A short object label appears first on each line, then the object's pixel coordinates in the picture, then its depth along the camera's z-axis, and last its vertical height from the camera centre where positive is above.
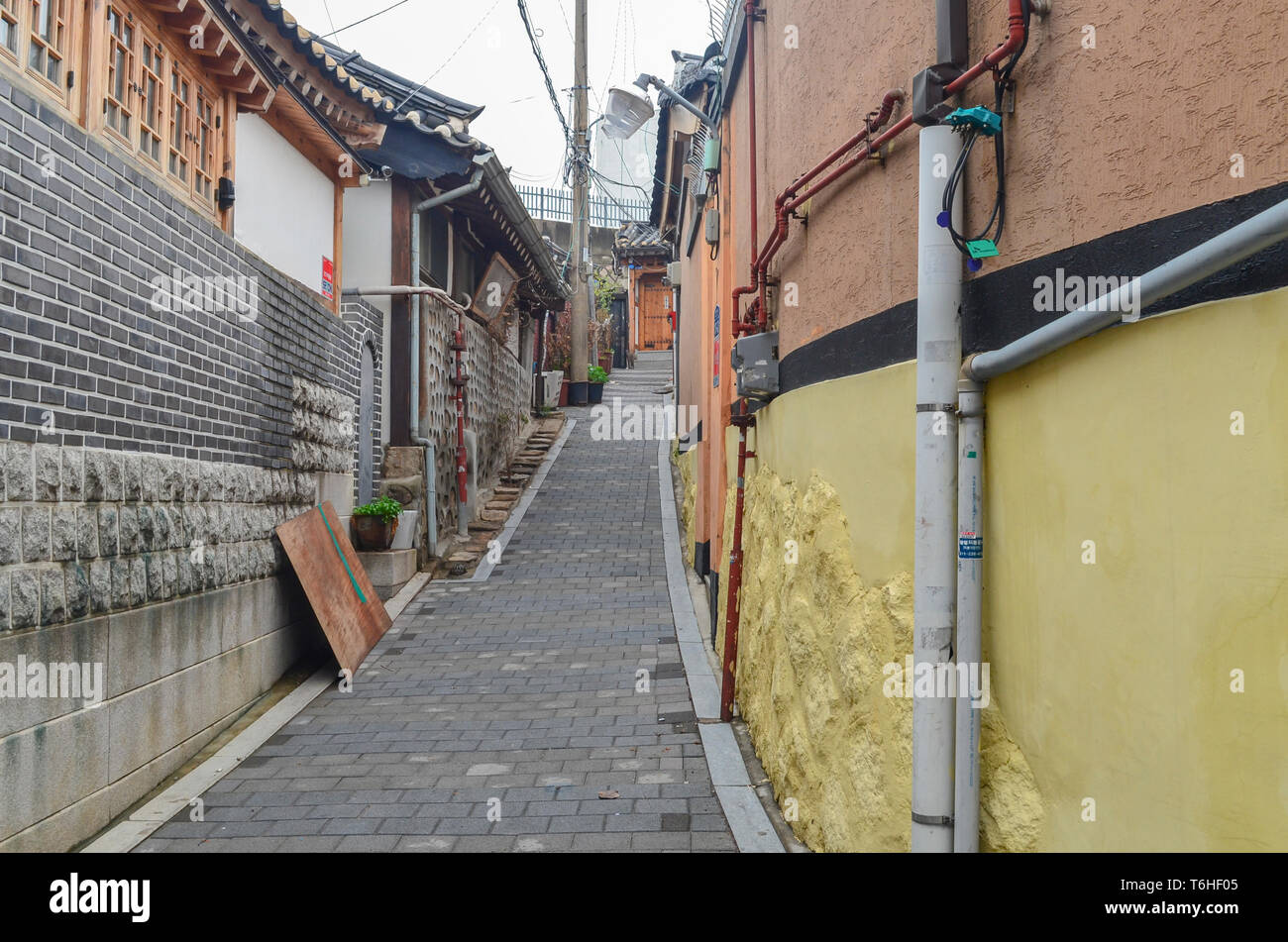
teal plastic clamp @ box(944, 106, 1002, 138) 2.92 +1.14
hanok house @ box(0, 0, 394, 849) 4.38 +0.60
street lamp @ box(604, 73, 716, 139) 9.88 +4.00
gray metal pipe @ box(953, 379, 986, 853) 3.03 -0.20
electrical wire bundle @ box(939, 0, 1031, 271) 2.95 +0.91
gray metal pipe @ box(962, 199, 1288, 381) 1.86 +0.45
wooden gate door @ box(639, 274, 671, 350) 34.84 +6.39
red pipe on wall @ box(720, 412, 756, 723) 6.68 -0.97
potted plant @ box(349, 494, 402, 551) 10.69 -0.49
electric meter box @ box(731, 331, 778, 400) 6.19 +0.78
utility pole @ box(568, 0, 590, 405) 22.92 +6.41
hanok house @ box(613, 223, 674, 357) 32.97 +7.27
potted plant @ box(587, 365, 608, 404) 26.40 +2.83
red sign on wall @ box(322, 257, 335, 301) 9.86 +2.14
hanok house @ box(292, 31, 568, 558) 12.08 +3.17
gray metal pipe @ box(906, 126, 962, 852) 3.07 -0.03
